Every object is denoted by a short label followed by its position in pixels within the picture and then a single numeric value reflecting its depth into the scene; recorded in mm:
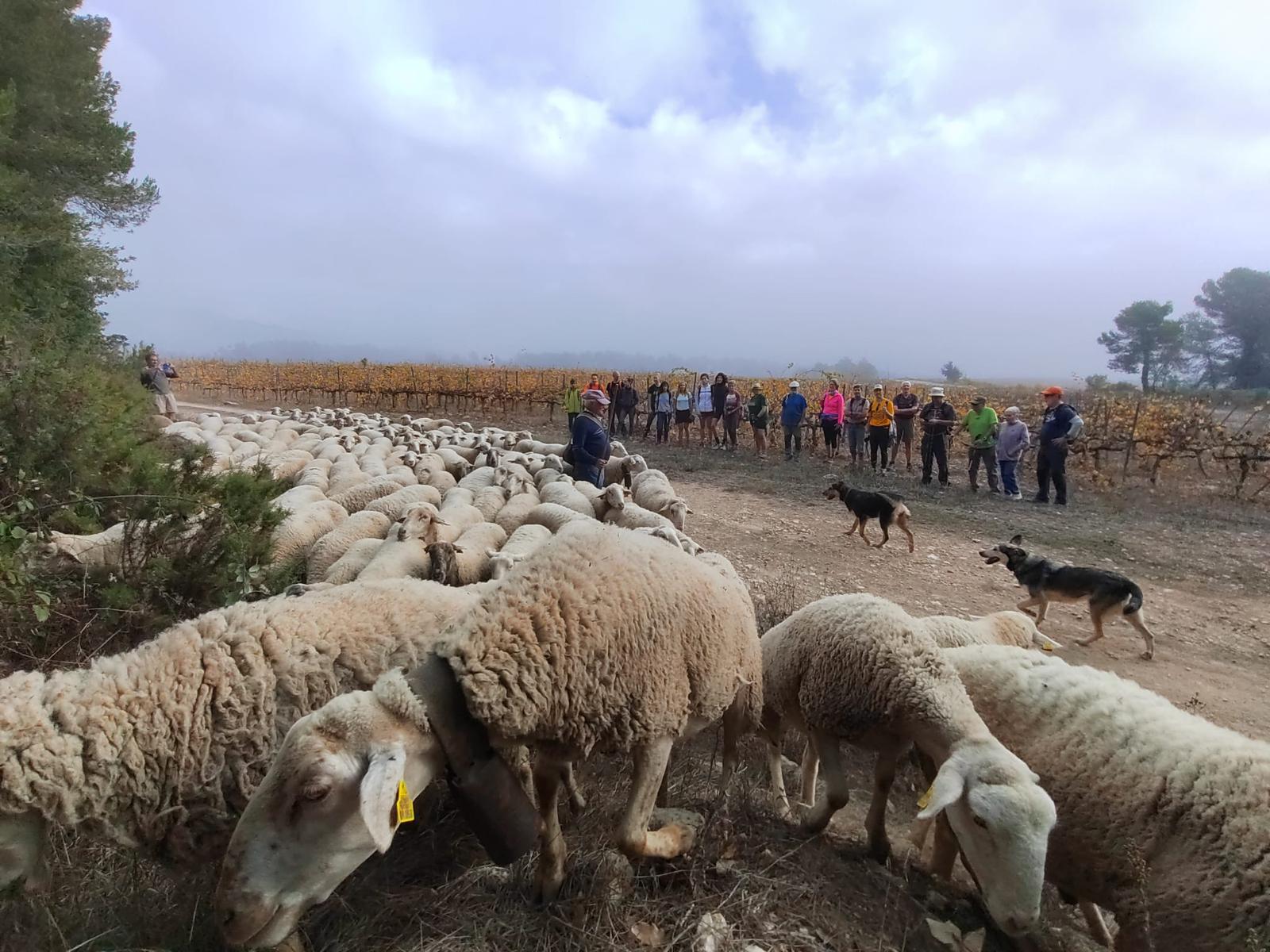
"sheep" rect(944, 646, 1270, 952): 2258
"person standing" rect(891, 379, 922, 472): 14367
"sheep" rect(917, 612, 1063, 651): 4453
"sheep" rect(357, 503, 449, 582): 4953
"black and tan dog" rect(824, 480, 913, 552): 8984
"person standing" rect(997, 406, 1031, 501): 12016
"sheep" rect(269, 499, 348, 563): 5844
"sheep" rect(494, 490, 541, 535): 7273
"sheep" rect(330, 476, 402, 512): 7535
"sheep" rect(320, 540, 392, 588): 5125
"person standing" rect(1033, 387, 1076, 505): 11344
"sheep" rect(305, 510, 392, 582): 5629
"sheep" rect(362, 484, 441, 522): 6977
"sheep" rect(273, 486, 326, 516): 6746
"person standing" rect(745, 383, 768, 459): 16844
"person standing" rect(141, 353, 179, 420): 14453
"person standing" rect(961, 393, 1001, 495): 12625
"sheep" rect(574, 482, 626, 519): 7637
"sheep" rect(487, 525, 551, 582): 5047
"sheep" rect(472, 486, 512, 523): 7703
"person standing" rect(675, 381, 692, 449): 18875
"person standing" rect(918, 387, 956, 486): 12992
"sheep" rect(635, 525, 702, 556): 5613
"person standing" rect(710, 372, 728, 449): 17984
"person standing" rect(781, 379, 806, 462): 16500
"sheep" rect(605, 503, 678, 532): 7230
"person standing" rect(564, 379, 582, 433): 18391
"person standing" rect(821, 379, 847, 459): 15305
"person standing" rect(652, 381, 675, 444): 19719
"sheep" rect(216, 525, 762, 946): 1874
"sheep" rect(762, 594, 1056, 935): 2350
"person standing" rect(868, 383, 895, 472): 13516
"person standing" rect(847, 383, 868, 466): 14602
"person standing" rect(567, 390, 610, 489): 8314
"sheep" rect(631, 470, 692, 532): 8062
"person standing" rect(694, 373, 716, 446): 18266
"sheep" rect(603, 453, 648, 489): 10477
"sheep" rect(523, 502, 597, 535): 7078
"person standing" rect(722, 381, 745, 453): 18344
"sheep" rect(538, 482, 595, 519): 7719
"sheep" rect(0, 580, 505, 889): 2080
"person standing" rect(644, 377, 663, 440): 20328
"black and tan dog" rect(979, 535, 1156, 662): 6062
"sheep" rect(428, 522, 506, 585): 5238
